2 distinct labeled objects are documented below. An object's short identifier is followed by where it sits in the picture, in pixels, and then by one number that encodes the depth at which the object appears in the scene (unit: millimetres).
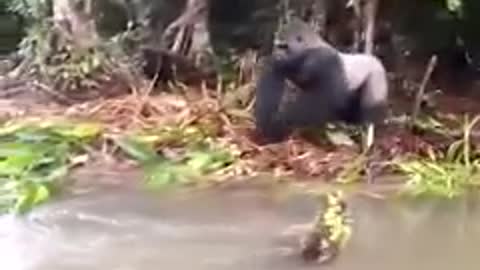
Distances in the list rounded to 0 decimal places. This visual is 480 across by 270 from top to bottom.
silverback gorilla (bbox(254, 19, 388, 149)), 5406
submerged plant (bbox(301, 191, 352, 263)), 3758
